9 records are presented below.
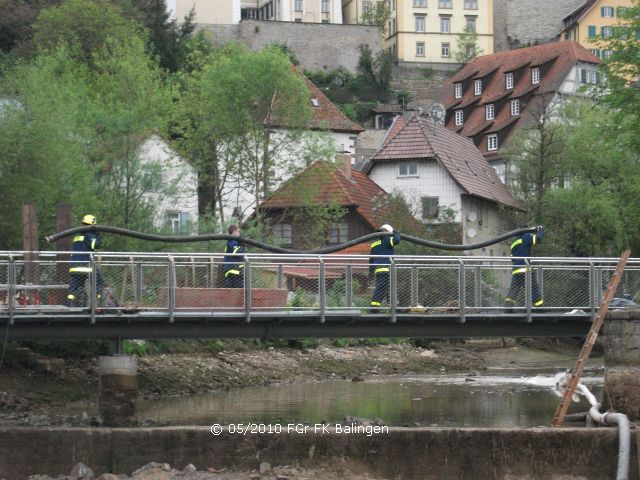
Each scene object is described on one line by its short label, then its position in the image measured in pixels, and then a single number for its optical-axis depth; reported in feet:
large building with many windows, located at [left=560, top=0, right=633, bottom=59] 435.12
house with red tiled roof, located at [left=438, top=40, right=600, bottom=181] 326.03
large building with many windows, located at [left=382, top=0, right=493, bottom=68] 448.65
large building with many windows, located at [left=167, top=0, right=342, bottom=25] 408.87
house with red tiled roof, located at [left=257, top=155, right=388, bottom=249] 191.01
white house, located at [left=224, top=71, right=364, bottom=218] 187.32
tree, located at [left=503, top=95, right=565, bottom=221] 197.88
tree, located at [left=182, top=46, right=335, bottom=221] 187.21
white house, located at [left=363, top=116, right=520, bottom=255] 222.07
